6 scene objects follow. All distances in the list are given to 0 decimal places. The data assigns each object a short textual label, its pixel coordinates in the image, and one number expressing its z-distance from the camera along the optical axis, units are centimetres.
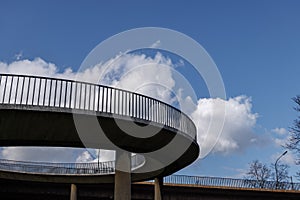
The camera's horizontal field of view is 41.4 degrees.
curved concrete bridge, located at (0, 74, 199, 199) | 1547
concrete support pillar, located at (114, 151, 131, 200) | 1931
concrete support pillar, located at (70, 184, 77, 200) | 3428
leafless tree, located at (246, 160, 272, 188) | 6906
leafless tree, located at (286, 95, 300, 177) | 2977
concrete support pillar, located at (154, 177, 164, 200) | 2637
